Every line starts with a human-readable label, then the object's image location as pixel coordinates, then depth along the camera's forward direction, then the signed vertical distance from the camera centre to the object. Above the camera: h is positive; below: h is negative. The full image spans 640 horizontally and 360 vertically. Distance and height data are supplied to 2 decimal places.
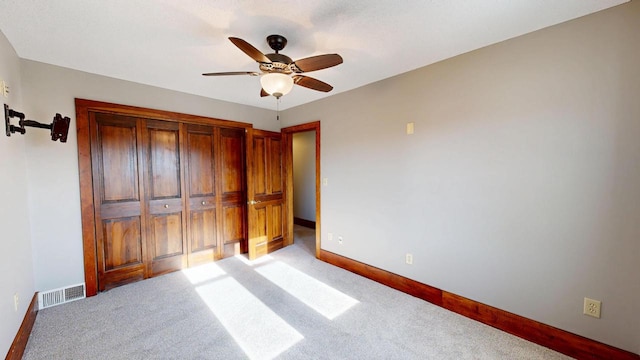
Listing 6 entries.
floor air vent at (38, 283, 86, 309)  2.33 -1.25
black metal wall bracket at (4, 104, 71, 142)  1.76 +0.41
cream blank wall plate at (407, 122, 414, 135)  2.60 +0.45
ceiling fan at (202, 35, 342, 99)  1.67 +0.79
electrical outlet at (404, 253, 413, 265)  2.64 -1.03
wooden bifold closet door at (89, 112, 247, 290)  2.72 -0.29
